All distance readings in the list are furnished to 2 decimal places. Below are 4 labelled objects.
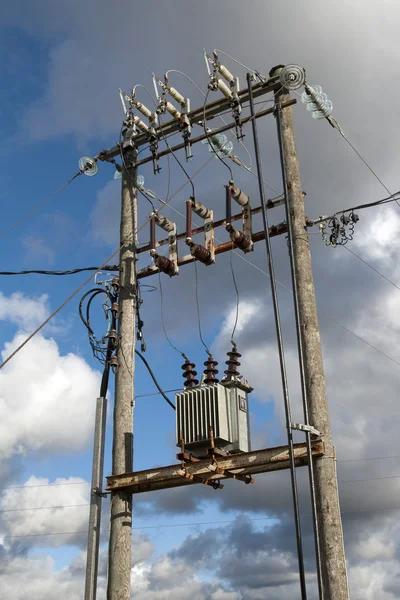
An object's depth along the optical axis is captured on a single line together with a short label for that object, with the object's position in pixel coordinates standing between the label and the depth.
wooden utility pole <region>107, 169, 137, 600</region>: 8.76
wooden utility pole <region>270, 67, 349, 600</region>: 7.22
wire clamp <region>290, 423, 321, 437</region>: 5.95
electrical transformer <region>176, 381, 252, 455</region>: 8.62
